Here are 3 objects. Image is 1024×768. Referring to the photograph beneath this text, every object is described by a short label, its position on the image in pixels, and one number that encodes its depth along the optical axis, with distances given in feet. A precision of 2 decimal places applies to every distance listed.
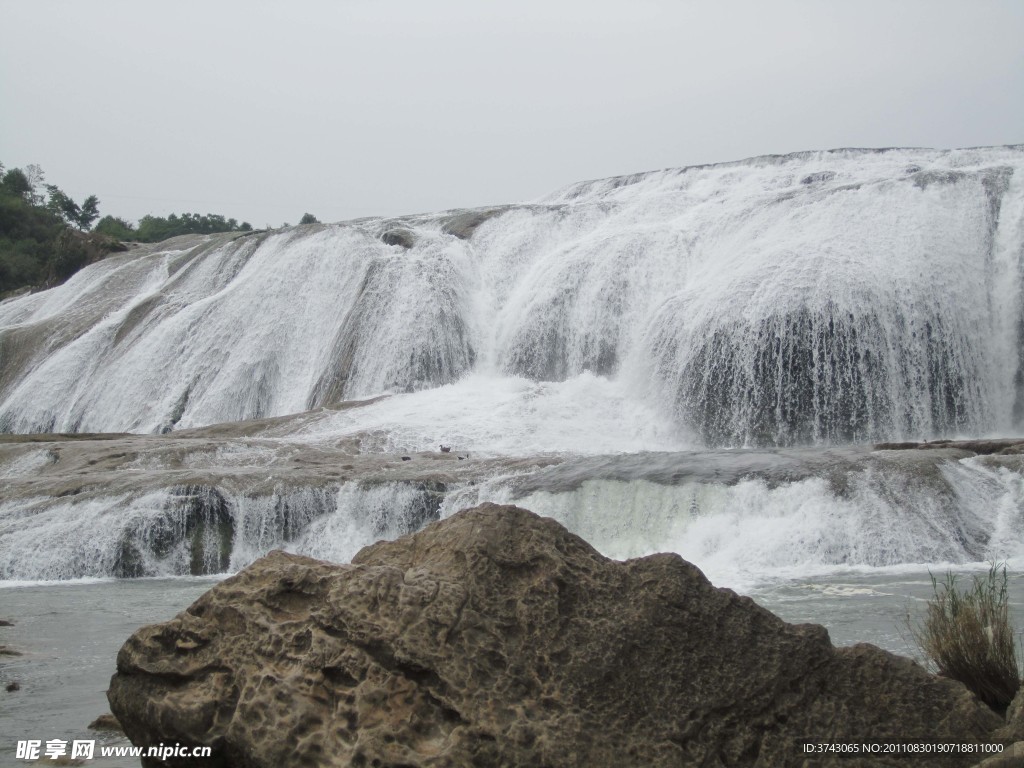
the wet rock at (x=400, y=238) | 100.32
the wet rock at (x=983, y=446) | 46.01
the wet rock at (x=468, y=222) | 104.88
